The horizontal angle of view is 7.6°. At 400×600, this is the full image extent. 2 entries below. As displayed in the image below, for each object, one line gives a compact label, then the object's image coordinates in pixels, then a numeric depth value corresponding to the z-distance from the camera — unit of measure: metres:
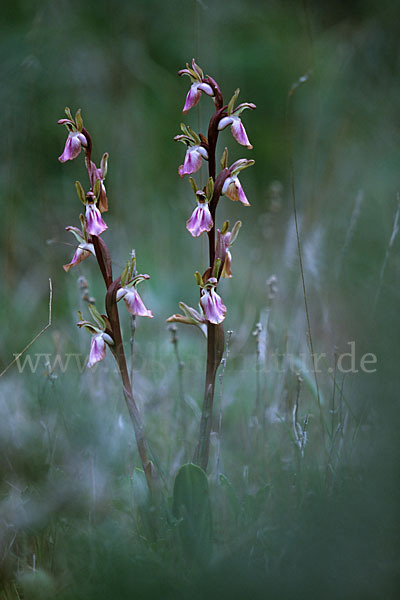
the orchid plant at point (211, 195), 0.95
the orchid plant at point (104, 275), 0.95
